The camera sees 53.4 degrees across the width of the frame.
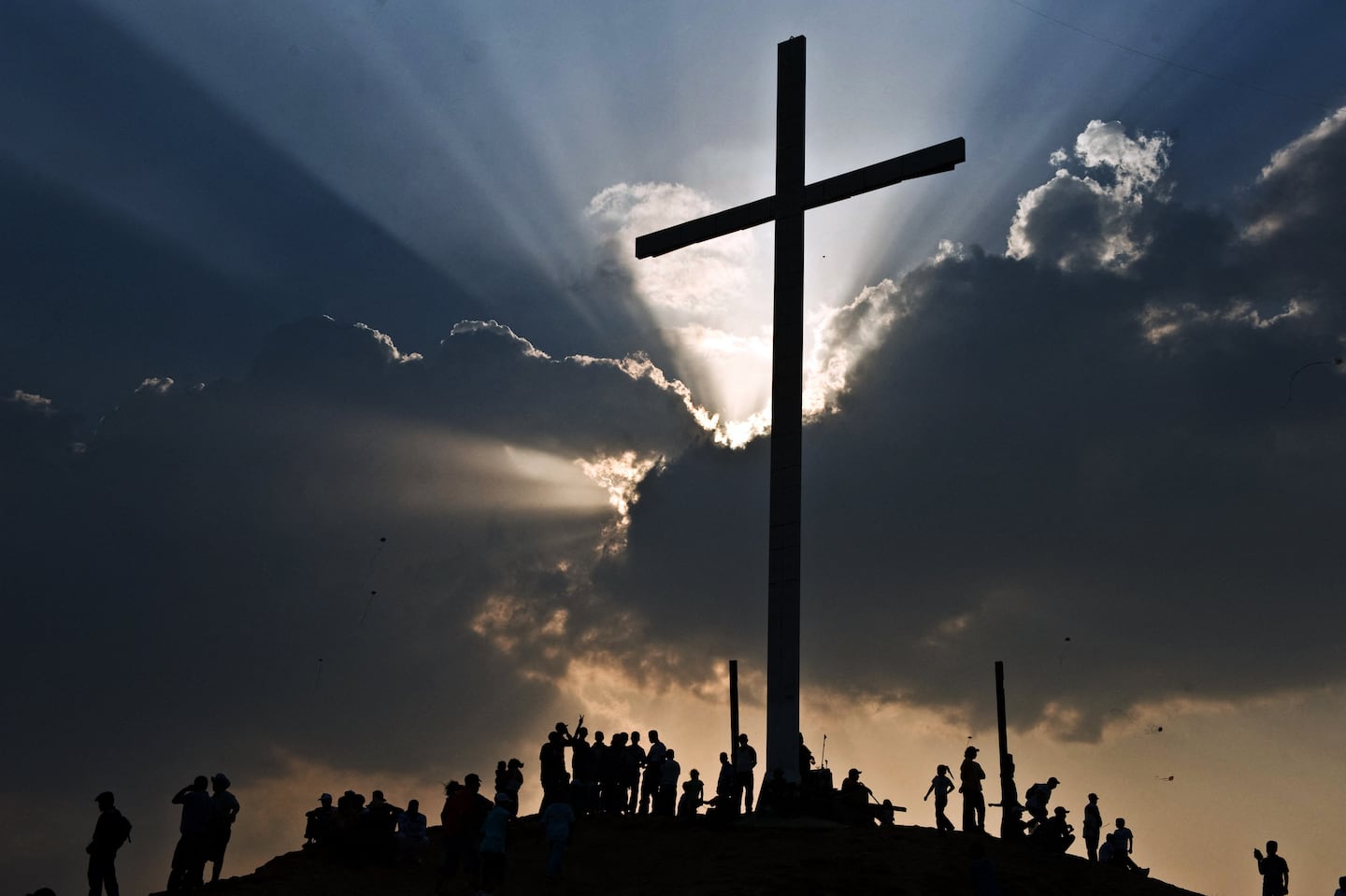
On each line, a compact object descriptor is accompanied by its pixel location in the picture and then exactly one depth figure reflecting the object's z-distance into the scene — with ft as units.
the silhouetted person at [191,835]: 76.02
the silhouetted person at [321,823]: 93.35
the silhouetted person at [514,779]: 86.58
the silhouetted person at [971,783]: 98.99
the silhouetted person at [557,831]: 79.20
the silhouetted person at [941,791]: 101.35
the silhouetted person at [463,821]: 76.33
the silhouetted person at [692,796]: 102.27
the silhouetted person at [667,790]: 101.24
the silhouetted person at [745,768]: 104.01
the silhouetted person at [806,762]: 105.60
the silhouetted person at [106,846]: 74.28
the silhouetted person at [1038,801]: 95.81
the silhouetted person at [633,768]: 101.76
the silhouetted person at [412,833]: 89.51
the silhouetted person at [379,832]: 89.25
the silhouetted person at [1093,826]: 97.71
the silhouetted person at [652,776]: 102.01
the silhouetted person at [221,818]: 78.18
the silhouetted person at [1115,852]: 98.07
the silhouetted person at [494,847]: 72.79
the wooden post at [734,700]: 120.88
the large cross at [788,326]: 106.52
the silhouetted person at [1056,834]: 93.09
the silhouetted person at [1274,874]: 98.94
